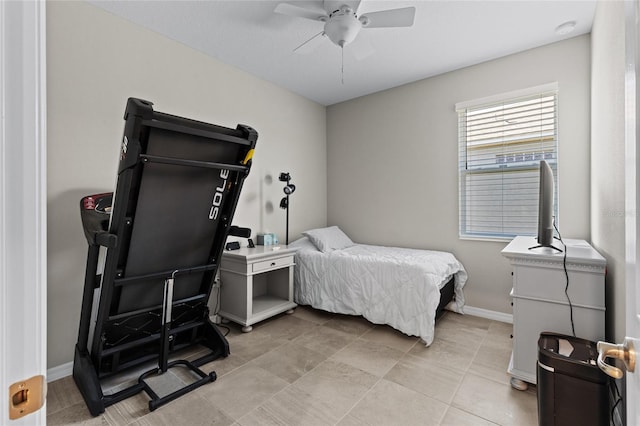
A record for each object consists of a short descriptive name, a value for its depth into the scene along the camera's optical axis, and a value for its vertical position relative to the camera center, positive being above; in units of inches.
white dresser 67.3 -21.0
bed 102.5 -27.6
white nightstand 111.0 -29.5
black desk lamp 142.6 +11.3
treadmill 64.5 -8.7
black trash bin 53.8 -33.9
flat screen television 79.8 +1.3
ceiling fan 80.5 +55.4
